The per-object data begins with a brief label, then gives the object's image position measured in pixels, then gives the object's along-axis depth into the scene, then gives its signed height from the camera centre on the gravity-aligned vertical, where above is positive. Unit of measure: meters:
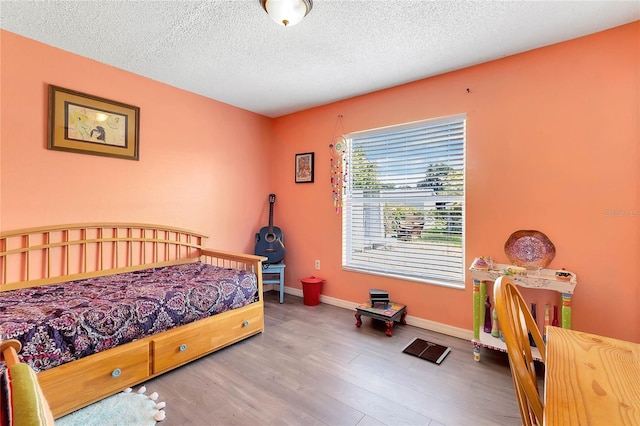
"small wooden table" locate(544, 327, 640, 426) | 0.57 -0.39
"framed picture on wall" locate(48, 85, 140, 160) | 2.24 +0.72
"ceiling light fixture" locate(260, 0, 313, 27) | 1.63 +1.18
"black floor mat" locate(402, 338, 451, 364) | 2.15 -1.05
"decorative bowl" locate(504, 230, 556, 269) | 2.13 -0.25
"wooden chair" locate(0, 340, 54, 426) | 0.44 -0.30
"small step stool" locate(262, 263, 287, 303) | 3.41 -0.70
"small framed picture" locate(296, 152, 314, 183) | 3.55 +0.58
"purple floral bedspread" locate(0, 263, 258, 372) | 1.50 -0.59
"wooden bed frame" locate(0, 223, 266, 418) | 1.59 -0.51
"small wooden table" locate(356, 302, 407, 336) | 2.53 -0.89
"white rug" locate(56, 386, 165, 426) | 1.48 -1.08
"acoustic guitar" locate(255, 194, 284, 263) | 3.57 -0.38
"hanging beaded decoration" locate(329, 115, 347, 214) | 3.31 +0.48
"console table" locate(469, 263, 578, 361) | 1.87 -0.48
